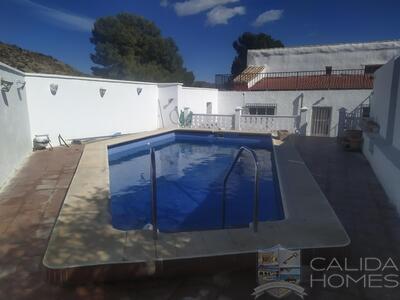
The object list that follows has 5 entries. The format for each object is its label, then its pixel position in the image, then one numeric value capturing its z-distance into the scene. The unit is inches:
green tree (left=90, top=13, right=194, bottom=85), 1212.5
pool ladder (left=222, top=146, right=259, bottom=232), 145.4
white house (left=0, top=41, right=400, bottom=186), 379.6
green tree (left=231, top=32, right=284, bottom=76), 1556.3
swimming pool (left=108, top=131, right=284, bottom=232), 236.2
